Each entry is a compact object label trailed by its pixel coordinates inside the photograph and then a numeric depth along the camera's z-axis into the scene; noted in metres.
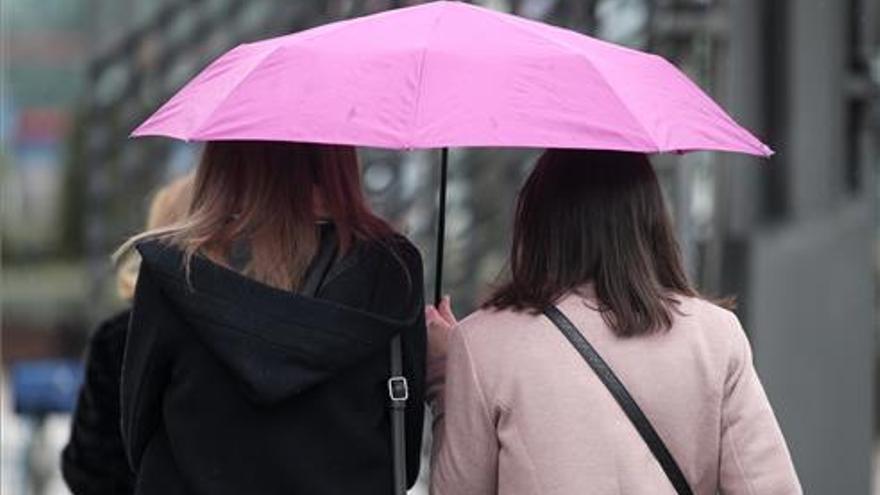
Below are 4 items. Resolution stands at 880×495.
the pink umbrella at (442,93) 7.63
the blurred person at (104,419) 9.81
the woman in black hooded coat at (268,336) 7.72
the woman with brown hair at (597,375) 7.95
